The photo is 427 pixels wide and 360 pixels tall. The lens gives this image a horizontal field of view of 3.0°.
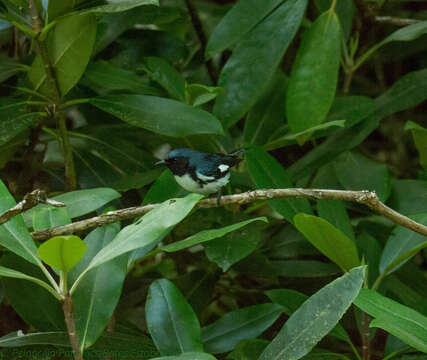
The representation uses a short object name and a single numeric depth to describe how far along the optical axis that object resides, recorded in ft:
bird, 34.32
